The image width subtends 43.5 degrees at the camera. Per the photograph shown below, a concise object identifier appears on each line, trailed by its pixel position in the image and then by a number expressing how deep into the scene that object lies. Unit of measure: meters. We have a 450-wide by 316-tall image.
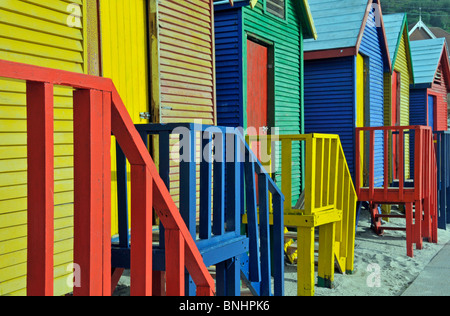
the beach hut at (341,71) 11.96
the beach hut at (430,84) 18.73
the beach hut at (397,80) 14.73
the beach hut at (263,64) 8.44
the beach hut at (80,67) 3.89
